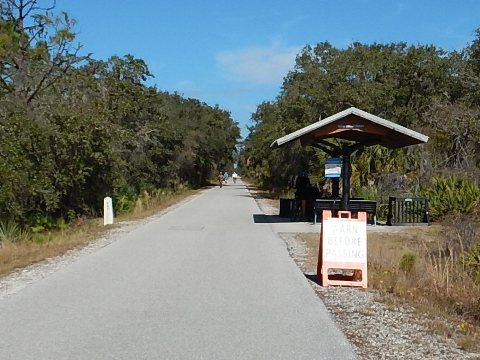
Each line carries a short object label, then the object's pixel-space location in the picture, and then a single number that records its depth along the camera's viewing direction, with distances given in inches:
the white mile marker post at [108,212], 884.0
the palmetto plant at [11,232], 746.8
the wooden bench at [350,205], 831.7
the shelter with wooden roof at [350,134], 772.6
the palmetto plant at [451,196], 858.1
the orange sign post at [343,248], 401.7
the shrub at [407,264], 437.5
